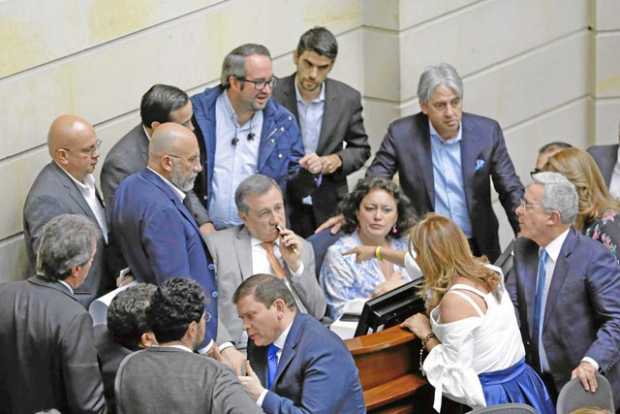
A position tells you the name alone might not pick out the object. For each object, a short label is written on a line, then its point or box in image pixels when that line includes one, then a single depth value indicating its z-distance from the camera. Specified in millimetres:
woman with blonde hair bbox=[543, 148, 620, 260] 13695
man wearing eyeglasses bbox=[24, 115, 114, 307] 13070
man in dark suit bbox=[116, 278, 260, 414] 10289
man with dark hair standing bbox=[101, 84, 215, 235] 13516
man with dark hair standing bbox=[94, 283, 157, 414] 11125
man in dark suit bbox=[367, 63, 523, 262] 15336
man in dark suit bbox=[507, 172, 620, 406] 12859
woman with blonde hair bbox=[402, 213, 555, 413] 12078
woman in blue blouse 13867
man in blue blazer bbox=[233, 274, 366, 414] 11031
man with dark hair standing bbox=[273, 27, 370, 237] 15359
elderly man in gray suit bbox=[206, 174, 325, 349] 12961
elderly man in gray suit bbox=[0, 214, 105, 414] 11055
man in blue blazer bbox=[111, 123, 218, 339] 12281
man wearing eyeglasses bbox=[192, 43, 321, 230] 14383
